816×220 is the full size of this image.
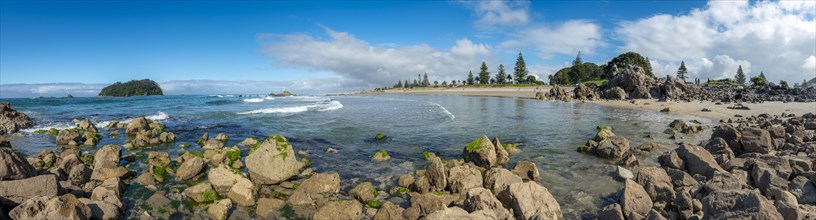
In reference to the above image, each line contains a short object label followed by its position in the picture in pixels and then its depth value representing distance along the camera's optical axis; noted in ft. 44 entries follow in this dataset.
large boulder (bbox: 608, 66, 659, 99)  218.18
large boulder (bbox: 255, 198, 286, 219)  32.48
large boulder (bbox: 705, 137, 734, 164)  43.73
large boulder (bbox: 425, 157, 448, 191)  37.17
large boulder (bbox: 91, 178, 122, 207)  32.53
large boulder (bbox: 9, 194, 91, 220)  24.52
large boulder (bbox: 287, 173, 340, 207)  35.06
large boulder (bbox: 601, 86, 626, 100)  215.31
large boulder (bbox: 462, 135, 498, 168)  48.91
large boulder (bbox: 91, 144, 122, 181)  41.91
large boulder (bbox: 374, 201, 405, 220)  29.55
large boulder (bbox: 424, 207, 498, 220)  23.39
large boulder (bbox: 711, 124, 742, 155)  50.93
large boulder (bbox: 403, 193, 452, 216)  30.46
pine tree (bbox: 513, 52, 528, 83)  524.52
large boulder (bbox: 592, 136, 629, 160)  51.98
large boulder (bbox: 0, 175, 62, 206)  28.60
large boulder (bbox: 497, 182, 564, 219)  28.09
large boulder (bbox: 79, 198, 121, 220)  29.15
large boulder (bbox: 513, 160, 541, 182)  42.63
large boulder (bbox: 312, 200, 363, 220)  29.94
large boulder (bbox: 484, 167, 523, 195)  35.22
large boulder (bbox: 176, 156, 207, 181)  43.52
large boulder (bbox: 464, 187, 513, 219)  26.89
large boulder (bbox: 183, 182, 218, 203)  35.50
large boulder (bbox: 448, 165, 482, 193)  36.58
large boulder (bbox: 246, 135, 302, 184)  40.50
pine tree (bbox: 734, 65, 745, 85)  442.09
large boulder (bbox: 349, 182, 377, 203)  36.14
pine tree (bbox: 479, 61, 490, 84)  582.35
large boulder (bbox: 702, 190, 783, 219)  20.88
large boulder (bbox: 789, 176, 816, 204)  29.35
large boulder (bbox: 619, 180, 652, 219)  28.25
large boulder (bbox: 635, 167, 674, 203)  31.60
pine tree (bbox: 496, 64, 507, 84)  570.05
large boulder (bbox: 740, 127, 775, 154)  47.55
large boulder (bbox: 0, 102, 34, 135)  89.74
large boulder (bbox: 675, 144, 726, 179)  38.56
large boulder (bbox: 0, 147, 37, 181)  30.94
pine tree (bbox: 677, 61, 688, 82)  442.09
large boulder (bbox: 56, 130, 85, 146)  69.46
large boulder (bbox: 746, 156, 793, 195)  30.83
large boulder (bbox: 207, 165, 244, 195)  36.50
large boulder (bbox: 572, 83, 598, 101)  230.27
